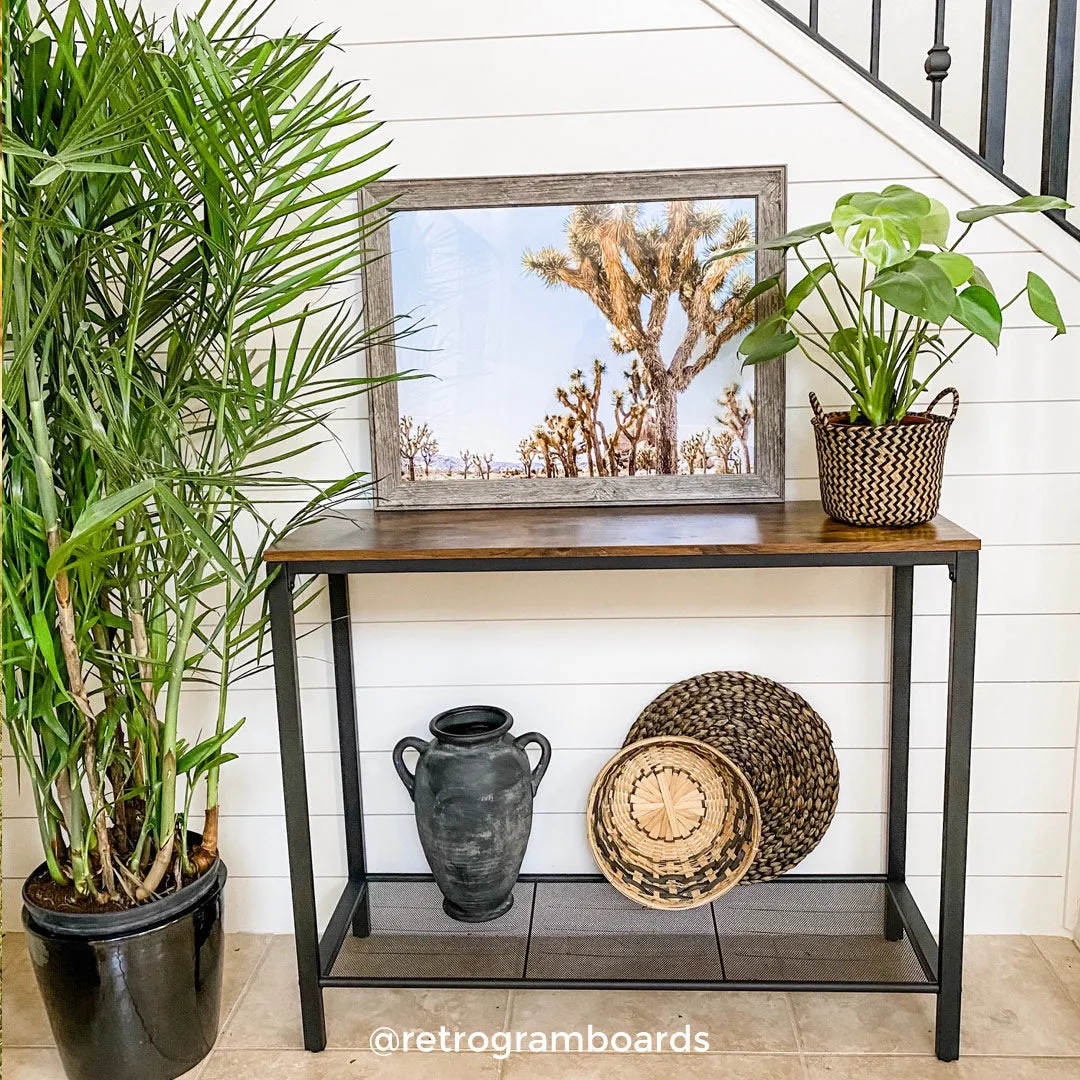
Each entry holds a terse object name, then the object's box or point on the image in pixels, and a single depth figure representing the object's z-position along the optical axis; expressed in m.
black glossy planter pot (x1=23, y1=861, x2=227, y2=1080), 1.58
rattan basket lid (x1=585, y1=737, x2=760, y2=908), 1.89
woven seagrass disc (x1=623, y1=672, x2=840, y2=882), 1.96
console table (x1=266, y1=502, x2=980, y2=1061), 1.58
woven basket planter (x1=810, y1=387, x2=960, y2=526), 1.61
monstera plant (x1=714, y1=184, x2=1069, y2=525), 1.49
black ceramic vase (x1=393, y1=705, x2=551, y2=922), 1.83
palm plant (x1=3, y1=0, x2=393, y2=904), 1.34
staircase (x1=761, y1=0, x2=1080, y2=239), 2.34
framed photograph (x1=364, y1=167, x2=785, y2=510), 1.88
